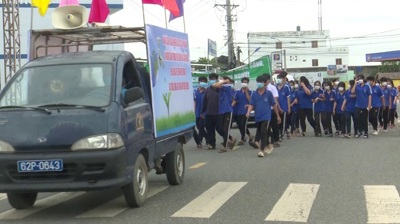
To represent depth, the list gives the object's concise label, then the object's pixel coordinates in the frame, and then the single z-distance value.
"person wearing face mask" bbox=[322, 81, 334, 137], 17.45
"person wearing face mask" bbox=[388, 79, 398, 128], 20.06
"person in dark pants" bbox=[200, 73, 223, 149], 14.18
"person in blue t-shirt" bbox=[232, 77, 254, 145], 15.52
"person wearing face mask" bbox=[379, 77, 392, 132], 19.31
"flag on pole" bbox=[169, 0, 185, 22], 11.23
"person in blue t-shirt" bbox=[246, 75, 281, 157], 12.12
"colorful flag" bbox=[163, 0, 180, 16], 10.70
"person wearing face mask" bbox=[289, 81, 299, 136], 17.77
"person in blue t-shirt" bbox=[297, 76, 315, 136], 17.36
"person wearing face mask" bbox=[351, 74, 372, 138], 16.45
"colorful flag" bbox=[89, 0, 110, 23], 10.52
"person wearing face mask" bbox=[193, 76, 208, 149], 15.09
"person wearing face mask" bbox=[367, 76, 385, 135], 17.42
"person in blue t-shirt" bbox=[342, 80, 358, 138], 16.89
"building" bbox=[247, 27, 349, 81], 95.38
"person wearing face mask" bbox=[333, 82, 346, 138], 17.38
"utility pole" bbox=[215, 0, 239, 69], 49.22
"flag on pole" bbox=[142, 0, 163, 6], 10.37
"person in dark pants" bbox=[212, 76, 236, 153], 14.19
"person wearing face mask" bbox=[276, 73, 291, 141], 15.88
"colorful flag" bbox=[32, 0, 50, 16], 9.34
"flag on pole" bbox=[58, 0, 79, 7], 10.06
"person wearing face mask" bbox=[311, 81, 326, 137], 17.39
